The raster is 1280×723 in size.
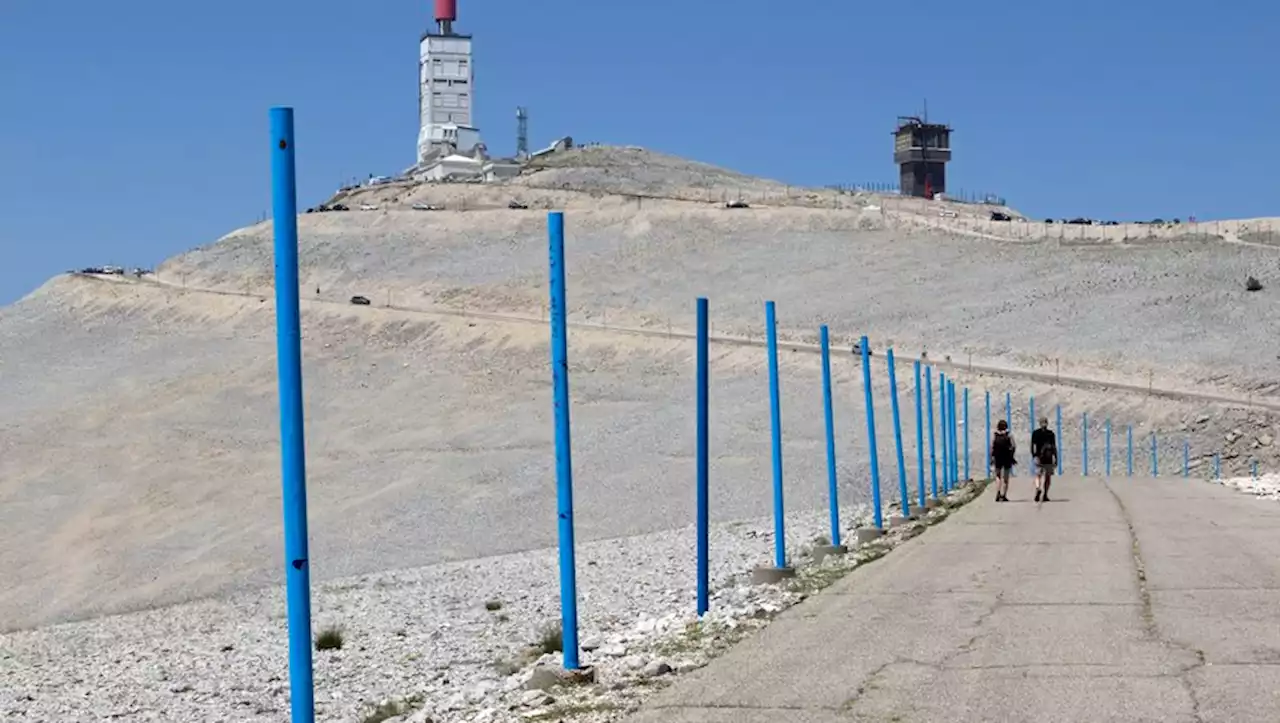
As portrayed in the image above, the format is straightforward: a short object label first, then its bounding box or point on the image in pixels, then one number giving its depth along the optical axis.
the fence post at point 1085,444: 58.56
